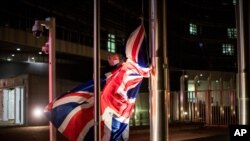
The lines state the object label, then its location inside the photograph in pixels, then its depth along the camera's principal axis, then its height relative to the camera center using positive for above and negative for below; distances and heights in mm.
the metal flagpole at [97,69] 9859 +279
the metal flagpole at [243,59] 10156 +474
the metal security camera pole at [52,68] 12078 +370
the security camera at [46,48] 13369 +964
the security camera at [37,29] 13165 +1497
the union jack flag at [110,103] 10578 -499
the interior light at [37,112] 30938 -1950
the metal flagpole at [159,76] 8812 +101
